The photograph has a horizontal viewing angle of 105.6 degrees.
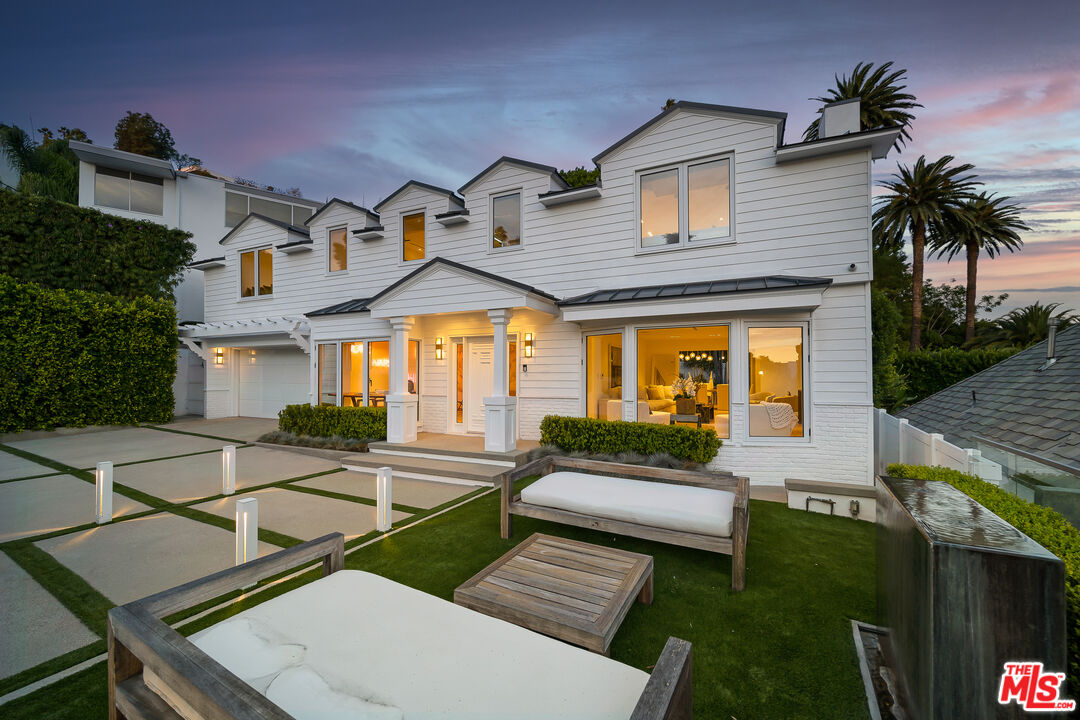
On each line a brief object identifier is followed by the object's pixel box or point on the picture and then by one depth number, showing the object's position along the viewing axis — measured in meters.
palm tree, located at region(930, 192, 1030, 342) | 18.19
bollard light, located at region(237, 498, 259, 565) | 3.68
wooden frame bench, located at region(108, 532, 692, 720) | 1.24
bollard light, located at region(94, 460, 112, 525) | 4.83
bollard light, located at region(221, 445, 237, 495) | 6.05
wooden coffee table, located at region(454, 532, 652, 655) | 2.39
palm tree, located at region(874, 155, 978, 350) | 16.81
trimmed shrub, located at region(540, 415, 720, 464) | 6.99
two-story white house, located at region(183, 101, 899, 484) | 6.73
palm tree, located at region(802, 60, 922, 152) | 16.22
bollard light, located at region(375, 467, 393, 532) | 4.80
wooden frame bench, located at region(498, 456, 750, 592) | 3.45
